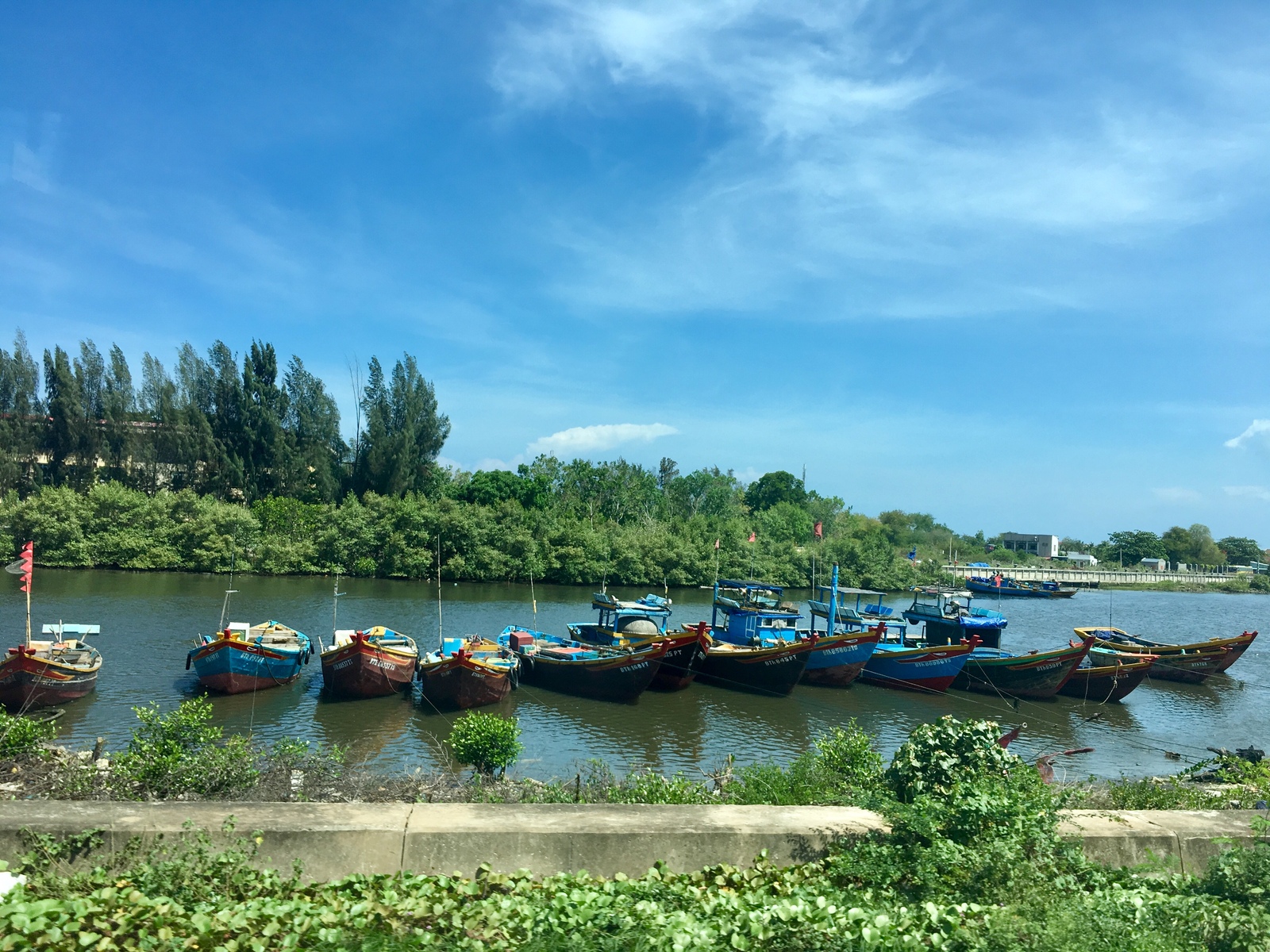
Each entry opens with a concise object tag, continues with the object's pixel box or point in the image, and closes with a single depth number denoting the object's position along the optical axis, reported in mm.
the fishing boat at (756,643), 25297
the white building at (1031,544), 150250
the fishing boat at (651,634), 24109
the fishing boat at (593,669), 22781
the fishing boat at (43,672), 18609
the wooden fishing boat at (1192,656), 31359
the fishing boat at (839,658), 26250
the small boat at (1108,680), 27250
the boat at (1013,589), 77750
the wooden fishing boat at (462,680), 20938
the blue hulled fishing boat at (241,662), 21266
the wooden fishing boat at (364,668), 21406
